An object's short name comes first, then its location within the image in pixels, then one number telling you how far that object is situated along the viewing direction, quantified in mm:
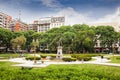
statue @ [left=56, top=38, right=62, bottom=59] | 14694
